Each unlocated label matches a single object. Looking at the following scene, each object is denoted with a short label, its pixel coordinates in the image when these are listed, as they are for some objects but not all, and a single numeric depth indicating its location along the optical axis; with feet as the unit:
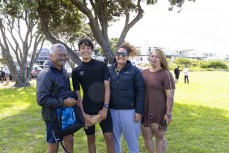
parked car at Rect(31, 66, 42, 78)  94.98
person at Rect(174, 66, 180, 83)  74.59
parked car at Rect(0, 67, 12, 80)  84.33
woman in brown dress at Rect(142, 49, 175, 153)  12.75
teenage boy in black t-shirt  12.64
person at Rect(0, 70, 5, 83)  84.17
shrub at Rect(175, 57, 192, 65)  188.44
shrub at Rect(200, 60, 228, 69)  186.91
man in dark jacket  11.12
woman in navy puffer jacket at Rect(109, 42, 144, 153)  12.78
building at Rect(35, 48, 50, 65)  192.63
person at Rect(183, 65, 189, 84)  73.42
